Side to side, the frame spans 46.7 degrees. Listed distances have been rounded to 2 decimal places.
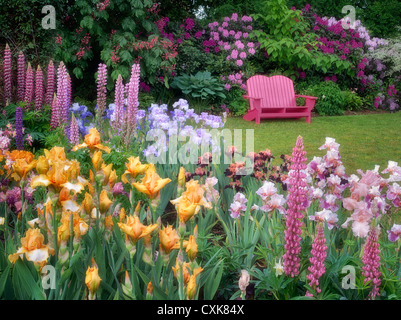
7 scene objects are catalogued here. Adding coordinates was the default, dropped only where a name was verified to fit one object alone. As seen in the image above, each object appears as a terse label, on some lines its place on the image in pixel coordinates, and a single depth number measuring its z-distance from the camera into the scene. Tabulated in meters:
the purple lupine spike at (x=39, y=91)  4.71
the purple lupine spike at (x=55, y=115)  4.21
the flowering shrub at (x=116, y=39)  8.06
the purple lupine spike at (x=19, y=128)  3.34
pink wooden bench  8.66
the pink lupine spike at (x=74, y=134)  3.46
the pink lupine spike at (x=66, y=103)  4.23
